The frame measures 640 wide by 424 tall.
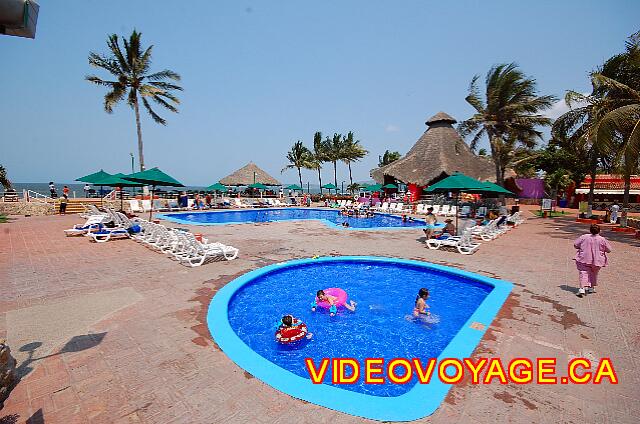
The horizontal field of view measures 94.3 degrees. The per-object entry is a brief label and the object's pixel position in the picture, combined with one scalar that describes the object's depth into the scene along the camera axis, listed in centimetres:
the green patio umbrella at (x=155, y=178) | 1129
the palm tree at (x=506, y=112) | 2186
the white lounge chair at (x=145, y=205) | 2277
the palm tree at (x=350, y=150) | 4581
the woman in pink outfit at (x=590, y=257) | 580
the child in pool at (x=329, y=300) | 595
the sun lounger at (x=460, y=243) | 1012
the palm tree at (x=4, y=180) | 2670
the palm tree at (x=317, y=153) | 4662
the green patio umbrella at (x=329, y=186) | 3564
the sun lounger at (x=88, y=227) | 1156
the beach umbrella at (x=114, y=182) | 1395
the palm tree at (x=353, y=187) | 4787
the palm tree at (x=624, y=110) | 1174
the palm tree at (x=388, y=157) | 5422
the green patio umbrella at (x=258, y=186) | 3152
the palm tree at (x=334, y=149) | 4600
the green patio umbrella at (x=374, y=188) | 3268
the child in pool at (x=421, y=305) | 551
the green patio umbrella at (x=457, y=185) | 1160
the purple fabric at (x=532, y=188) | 3919
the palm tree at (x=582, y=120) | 1499
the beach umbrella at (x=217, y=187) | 2847
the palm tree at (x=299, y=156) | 4634
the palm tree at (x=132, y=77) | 2622
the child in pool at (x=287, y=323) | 460
